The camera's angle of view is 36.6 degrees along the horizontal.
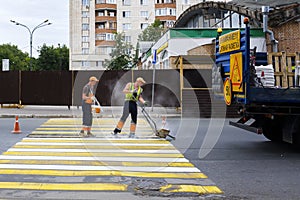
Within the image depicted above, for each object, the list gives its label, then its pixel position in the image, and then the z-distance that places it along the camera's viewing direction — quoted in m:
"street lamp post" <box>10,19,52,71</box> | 51.34
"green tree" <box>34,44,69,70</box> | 81.75
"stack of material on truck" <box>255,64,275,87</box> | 9.73
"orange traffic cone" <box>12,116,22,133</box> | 13.99
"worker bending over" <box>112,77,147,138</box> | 12.80
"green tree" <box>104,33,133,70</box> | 56.75
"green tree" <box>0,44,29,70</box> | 90.75
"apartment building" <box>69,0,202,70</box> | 76.56
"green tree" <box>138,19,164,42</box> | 58.19
